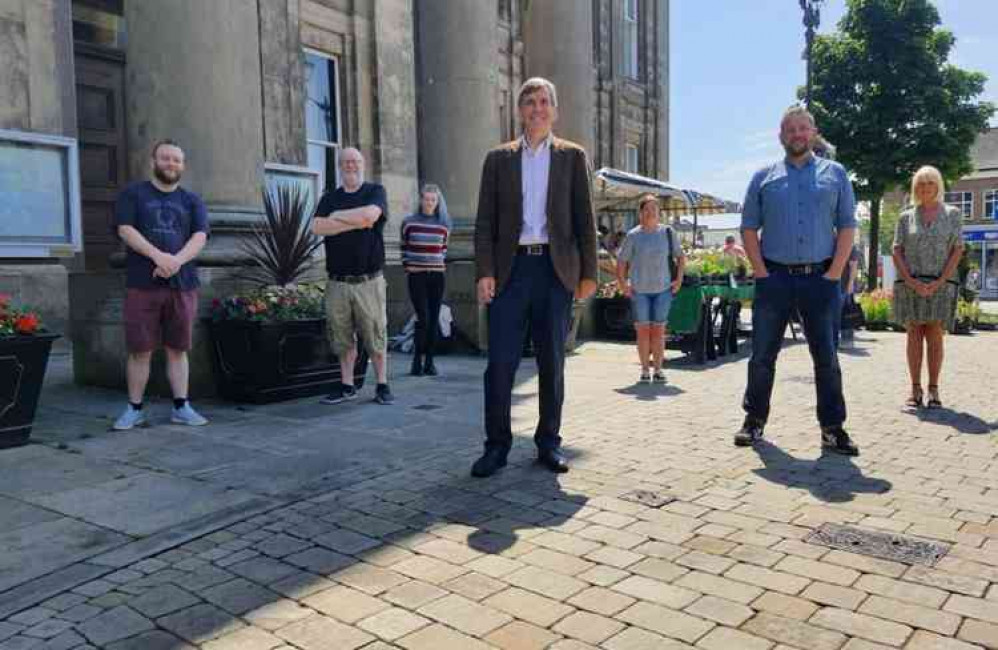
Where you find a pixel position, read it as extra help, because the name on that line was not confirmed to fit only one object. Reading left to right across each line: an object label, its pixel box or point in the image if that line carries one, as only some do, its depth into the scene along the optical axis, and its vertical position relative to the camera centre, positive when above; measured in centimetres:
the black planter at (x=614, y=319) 1186 -83
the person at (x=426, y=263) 833 +0
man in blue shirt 504 +6
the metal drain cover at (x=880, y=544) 321 -112
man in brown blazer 452 +7
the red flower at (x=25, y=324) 512 -34
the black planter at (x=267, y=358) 639 -72
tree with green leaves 2502 +466
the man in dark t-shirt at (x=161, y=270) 557 -3
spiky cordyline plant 685 +17
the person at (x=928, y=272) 658 -12
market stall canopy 1552 +132
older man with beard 639 +4
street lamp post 1831 +509
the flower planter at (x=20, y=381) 501 -68
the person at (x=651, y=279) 813 -18
